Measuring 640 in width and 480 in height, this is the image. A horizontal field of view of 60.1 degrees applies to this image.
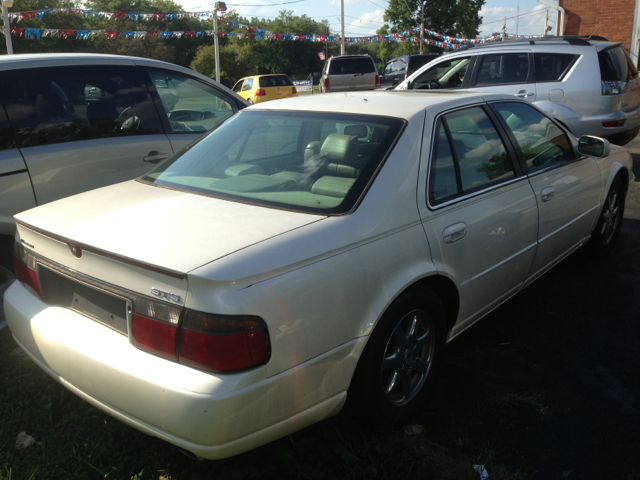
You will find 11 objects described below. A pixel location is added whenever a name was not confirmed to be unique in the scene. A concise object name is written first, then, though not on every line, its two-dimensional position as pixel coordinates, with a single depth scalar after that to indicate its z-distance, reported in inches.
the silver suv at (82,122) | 144.3
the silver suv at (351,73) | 788.6
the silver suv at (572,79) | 300.2
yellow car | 911.0
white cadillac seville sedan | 75.9
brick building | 721.6
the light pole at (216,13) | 904.6
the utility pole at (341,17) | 1467.2
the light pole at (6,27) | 780.0
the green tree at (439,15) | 2330.2
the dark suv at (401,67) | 883.4
